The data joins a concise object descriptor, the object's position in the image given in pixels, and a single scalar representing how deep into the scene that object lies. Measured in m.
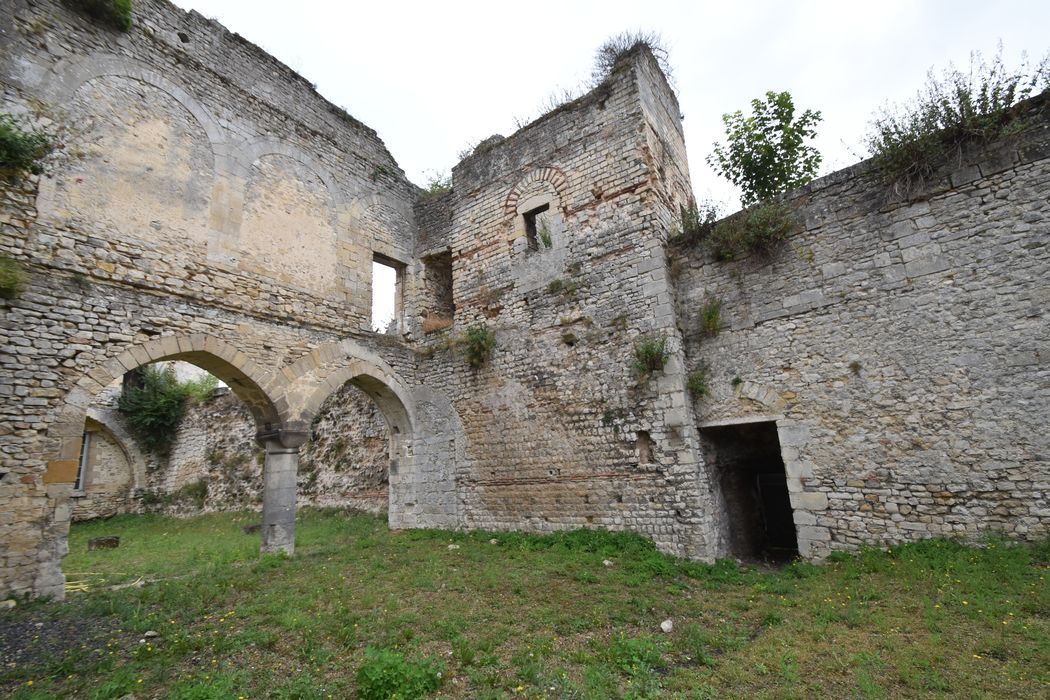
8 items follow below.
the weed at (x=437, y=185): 13.15
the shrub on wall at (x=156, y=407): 15.80
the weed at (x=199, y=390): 15.97
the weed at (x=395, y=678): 3.33
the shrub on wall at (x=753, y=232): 7.08
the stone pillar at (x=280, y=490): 8.16
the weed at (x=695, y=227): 7.73
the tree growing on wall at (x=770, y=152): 9.64
